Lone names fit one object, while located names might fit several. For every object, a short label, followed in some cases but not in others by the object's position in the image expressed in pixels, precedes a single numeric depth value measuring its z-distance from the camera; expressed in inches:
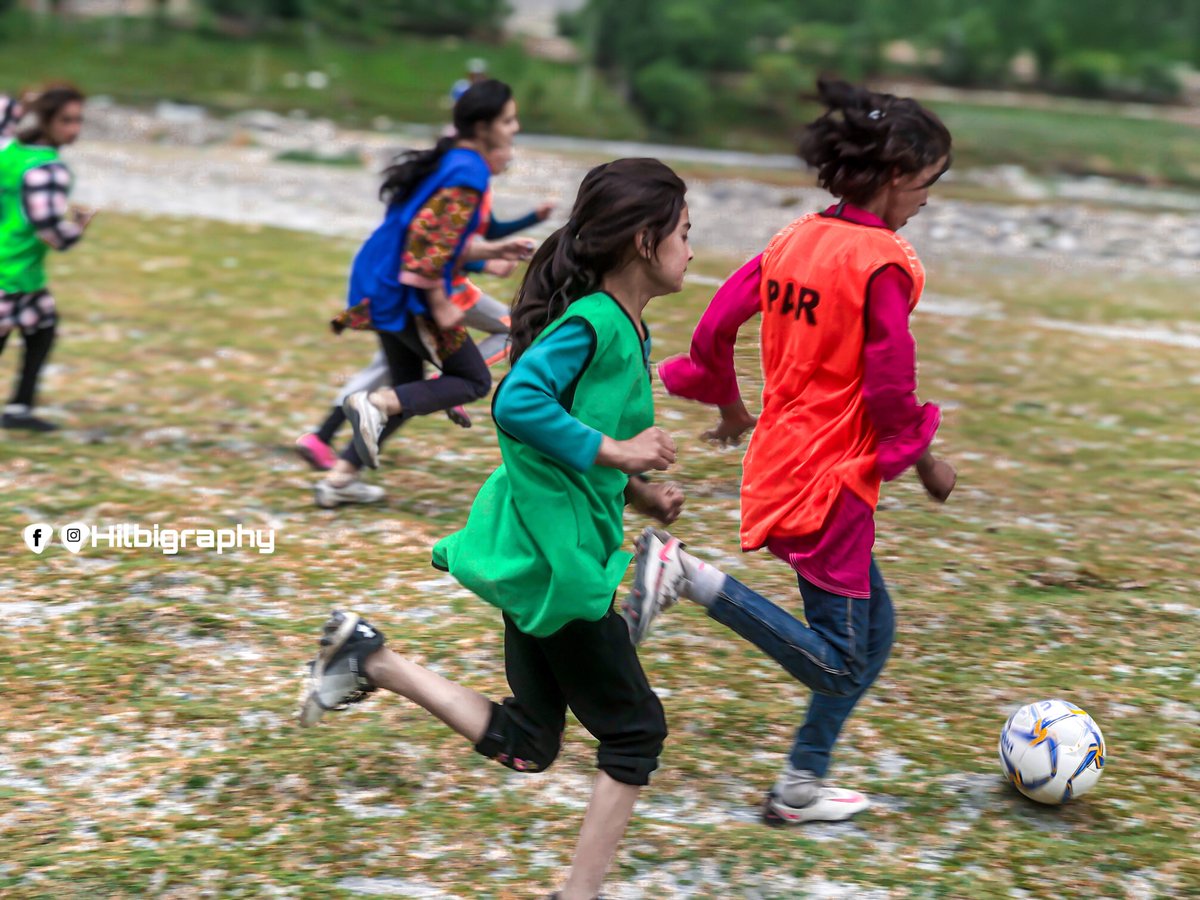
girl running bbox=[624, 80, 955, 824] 311.0
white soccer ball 346.3
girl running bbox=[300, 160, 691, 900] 270.5
